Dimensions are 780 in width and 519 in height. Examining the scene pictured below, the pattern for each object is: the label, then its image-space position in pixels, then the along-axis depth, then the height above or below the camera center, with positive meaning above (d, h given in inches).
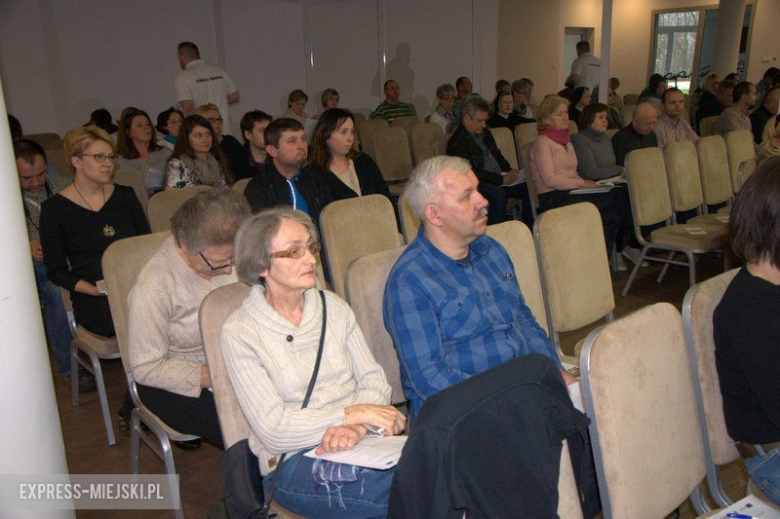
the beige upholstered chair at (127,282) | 89.5 -27.3
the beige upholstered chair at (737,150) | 204.7 -24.2
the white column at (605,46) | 242.7 +10.3
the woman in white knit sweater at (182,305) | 79.4 -26.1
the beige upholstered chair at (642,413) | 55.3 -29.1
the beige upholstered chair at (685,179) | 177.3 -28.3
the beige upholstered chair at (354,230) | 118.4 -26.7
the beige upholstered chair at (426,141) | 257.0 -23.6
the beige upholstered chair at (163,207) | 136.8 -24.6
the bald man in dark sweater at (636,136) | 215.2 -19.9
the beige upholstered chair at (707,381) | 66.5 -30.6
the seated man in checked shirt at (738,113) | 279.4 -17.1
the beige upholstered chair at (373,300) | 82.7 -26.9
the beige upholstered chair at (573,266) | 102.0 -29.2
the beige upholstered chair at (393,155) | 246.2 -27.3
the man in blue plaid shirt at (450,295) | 75.2 -25.0
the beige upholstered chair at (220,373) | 69.5 -29.6
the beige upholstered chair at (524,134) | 253.8 -21.5
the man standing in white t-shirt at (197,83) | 245.6 +0.8
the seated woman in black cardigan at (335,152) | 151.9 -15.9
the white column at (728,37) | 480.7 +24.8
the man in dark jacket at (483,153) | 204.8 -23.5
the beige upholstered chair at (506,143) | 250.2 -24.1
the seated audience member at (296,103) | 311.6 -9.4
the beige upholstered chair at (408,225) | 132.0 -28.6
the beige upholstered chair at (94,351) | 106.1 -42.3
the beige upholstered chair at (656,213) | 162.1 -34.6
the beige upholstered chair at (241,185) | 161.0 -24.1
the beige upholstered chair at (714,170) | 190.2 -27.9
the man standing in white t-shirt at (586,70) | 410.9 +3.5
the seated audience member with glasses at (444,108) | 313.1 -13.4
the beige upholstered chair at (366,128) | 285.4 -21.2
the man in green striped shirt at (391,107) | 340.2 -13.3
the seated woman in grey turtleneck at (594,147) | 206.2 -22.2
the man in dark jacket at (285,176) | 137.2 -19.2
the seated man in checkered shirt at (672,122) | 233.1 -16.9
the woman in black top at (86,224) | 114.0 -23.8
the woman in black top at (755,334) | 63.9 -25.0
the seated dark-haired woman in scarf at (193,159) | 165.5 -18.2
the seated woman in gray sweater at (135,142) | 197.0 -16.0
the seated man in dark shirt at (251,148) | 195.6 -19.3
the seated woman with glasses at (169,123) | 196.1 -11.8
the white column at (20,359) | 60.1 -25.0
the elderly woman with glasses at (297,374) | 62.9 -29.2
